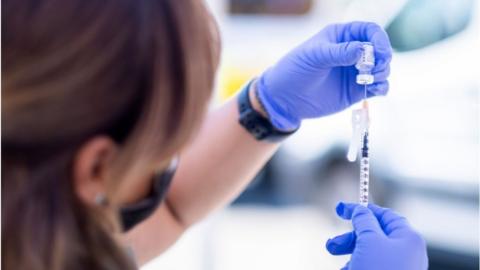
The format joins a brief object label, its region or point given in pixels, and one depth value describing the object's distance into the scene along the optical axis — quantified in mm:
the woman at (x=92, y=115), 706
